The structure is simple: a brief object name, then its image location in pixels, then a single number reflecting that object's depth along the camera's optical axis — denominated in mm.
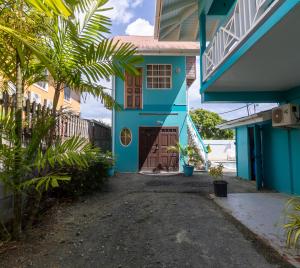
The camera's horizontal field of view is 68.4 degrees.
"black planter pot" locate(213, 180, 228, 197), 5766
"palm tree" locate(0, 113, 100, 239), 2738
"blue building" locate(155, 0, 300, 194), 3207
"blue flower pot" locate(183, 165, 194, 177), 9258
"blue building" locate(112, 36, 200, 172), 10461
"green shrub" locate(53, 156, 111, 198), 5305
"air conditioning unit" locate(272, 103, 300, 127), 5301
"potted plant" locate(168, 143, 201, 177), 9677
